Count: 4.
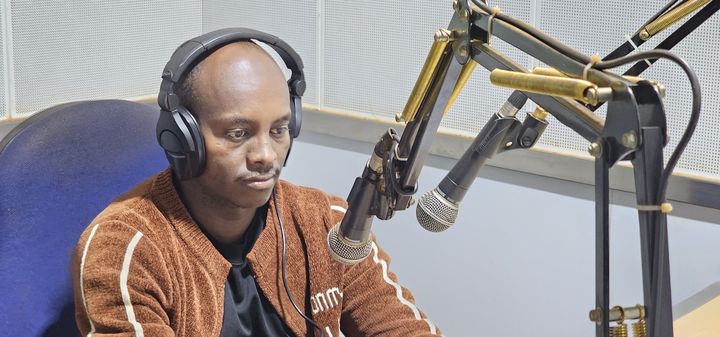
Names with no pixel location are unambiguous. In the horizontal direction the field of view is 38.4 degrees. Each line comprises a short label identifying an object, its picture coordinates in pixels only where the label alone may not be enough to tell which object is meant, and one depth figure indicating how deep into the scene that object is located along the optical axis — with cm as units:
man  129
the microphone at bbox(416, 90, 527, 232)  96
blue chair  139
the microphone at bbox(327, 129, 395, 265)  99
